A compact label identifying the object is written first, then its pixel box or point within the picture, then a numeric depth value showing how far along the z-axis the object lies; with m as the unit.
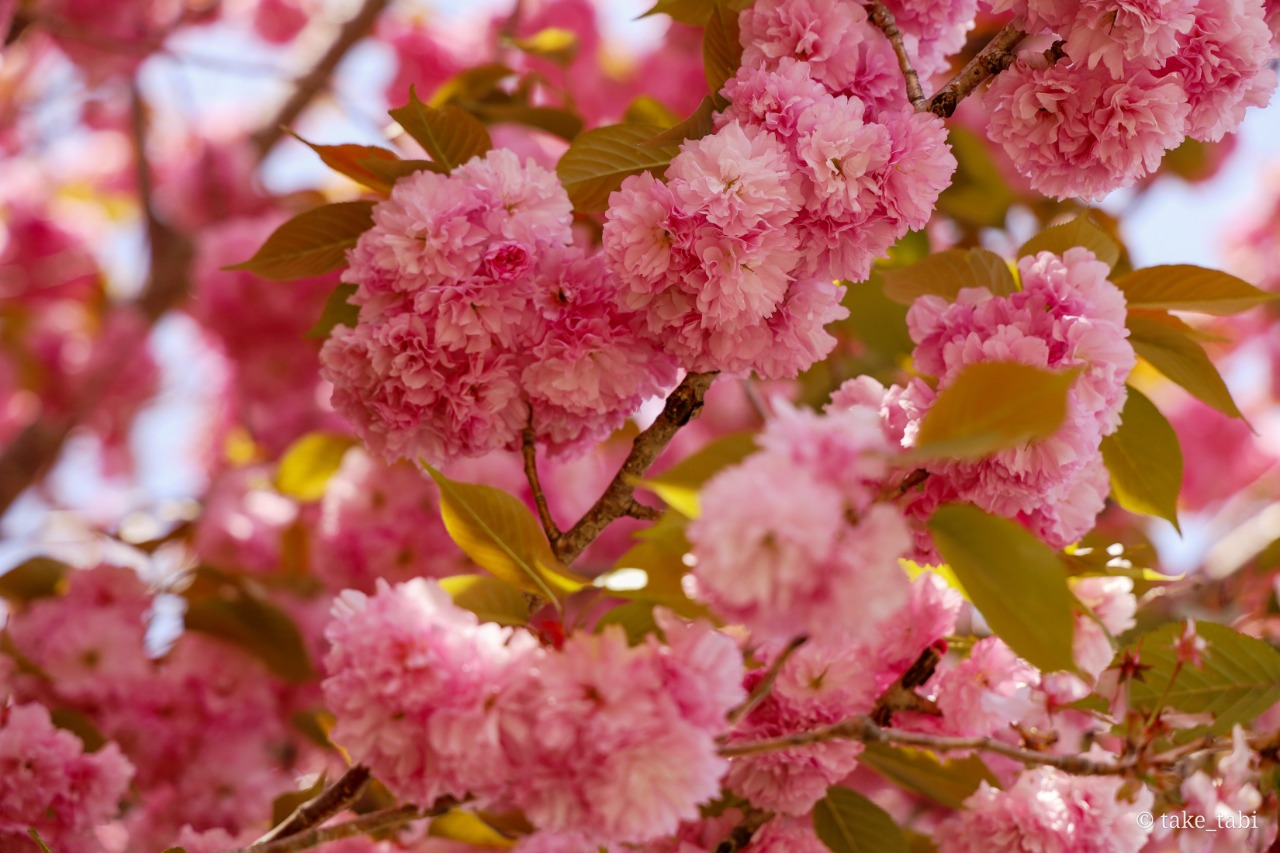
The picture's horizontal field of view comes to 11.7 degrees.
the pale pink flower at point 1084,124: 2.27
